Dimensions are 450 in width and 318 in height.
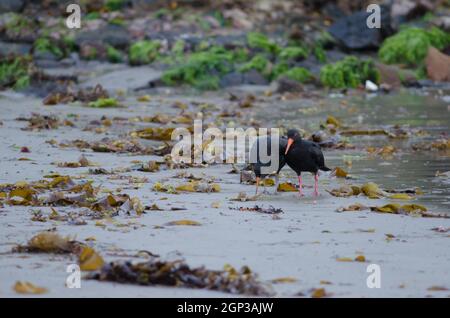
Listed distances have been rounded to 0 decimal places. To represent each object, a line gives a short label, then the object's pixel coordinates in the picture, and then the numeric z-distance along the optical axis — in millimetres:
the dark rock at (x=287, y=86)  17672
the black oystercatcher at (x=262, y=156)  8211
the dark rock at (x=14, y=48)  19234
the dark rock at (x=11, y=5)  21578
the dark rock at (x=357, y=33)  20969
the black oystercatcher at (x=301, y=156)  8234
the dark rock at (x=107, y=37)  20147
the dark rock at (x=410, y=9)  22641
